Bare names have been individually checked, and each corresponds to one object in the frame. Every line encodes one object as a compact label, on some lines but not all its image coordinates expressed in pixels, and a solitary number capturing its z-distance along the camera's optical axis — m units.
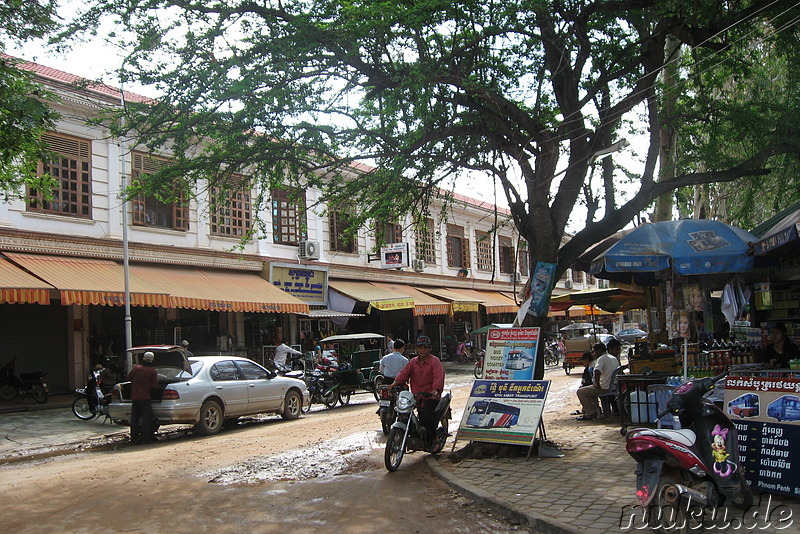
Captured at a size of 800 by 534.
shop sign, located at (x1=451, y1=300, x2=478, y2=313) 29.21
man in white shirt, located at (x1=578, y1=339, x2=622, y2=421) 11.09
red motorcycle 4.64
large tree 9.23
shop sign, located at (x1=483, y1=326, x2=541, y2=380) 8.60
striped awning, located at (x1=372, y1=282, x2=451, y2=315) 27.09
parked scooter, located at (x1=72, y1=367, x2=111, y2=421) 14.00
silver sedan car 11.68
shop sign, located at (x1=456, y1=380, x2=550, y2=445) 8.11
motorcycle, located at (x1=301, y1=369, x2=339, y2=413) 16.22
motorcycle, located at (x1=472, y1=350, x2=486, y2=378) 23.46
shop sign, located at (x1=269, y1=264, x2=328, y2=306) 23.19
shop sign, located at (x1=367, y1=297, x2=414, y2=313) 24.62
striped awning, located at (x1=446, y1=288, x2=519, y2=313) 32.38
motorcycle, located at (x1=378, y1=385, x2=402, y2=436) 10.40
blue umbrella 8.74
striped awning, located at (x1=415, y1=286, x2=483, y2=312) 29.43
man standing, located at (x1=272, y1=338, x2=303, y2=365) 18.81
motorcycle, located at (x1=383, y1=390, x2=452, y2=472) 7.92
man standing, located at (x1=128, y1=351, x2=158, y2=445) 11.39
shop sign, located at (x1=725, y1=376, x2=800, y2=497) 5.57
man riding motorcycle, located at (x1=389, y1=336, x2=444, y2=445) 8.60
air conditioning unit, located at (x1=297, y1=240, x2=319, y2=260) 23.91
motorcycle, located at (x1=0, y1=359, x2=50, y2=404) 15.86
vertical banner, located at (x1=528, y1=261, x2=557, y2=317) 8.89
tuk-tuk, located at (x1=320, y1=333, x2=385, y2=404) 16.59
